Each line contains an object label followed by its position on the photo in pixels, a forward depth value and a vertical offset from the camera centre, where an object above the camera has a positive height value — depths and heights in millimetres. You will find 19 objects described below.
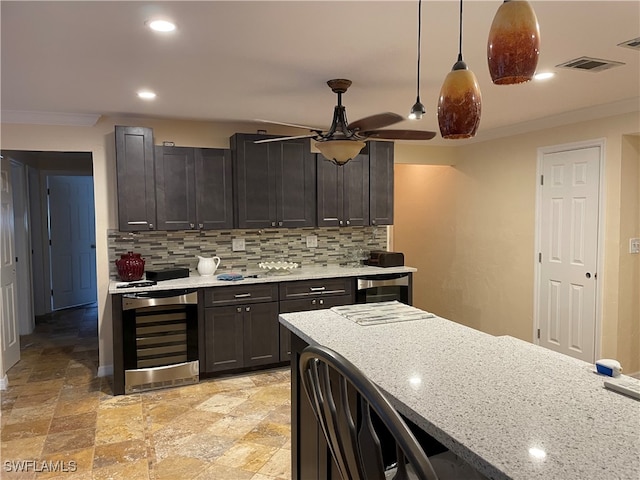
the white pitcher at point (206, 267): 4332 -448
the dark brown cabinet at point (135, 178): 3996 +363
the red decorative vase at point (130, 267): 3992 -407
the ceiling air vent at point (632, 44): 2398 +900
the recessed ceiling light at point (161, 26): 2086 +887
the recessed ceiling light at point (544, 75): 2973 +912
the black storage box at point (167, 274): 4035 -483
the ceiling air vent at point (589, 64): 2711 +904
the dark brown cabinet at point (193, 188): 4156 +284
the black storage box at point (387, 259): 4863 -446
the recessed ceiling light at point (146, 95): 3316 +912
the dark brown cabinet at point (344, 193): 4727 +255
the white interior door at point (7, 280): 4199 -549
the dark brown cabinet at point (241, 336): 4070 -1057
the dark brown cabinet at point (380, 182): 4934 +376
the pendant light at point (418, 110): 2014 +468
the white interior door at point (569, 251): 4148 -338
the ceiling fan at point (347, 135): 2801 +515
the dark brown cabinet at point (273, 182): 4371 +346
